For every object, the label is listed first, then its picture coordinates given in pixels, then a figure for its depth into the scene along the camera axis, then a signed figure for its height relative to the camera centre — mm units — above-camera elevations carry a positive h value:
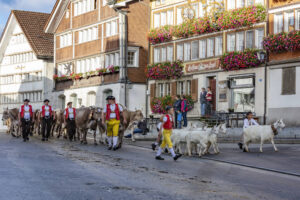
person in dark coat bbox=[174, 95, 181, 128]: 30359 +268
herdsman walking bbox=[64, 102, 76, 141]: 27000 -439
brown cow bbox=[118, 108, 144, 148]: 25594 -259
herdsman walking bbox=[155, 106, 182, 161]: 16766 -524
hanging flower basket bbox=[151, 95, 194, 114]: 38256 +516
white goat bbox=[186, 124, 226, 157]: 18234 -832
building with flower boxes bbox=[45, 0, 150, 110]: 44406 +4835
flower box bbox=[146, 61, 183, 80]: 39938 +2761
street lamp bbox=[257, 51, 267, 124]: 31203 +2882
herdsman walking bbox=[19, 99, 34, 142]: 25422 -355
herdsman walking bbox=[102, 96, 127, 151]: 20312 -284
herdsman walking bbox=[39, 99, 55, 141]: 25750 -346
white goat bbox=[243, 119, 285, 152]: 19094 -680
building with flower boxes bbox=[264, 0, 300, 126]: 31125 +2752
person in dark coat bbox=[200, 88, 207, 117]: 34234 +528
